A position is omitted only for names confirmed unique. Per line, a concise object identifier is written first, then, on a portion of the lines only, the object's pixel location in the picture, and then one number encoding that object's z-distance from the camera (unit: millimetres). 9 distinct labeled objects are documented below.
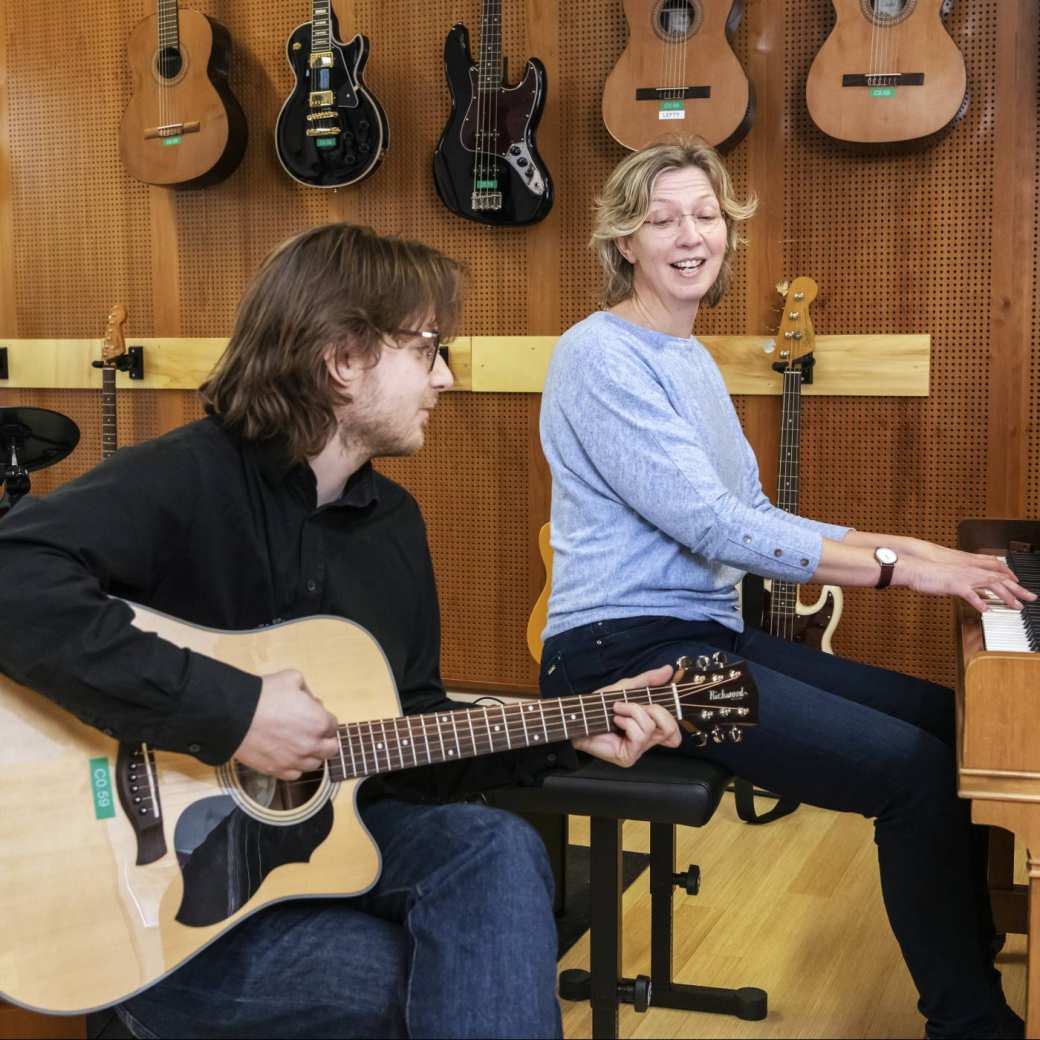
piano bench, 2047
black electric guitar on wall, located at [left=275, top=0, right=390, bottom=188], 4113
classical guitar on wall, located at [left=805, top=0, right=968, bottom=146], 3484
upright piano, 1723
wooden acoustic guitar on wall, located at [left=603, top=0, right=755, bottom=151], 3682
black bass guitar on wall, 3939
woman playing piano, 2064
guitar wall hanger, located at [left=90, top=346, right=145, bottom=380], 4645
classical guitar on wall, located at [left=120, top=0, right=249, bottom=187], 4309
